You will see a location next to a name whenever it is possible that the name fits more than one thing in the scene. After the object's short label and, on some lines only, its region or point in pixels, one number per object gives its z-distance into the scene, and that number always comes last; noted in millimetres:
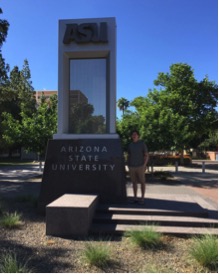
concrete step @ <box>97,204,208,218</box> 4732
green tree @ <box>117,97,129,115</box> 60517
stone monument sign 5724
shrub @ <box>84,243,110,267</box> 3126
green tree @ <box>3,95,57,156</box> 12741
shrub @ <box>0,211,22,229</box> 4392
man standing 5443
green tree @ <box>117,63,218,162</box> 21949
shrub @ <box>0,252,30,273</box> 2724
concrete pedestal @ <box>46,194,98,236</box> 4147
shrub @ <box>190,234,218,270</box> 3061
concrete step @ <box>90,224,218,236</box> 4093
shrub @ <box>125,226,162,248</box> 3649
